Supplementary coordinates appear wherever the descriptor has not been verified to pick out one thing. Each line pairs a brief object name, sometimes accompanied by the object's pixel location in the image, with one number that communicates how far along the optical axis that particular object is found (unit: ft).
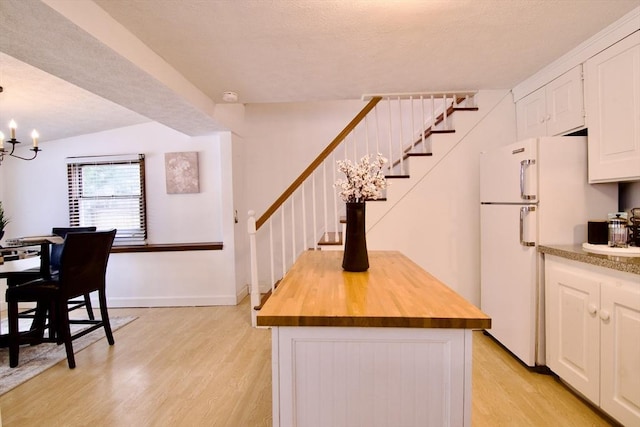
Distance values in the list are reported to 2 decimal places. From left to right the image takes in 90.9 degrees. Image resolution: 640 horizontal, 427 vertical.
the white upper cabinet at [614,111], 5.78
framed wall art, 13.01
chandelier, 7.11
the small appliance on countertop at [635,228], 6.11
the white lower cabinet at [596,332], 4.98
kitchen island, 3.30
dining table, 8.13
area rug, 7.41
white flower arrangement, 4.89
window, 13.07
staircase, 9.84
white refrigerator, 7.00
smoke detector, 9.76
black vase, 4.98
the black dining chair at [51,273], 8.82
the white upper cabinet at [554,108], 7.18
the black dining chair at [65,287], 7.72
